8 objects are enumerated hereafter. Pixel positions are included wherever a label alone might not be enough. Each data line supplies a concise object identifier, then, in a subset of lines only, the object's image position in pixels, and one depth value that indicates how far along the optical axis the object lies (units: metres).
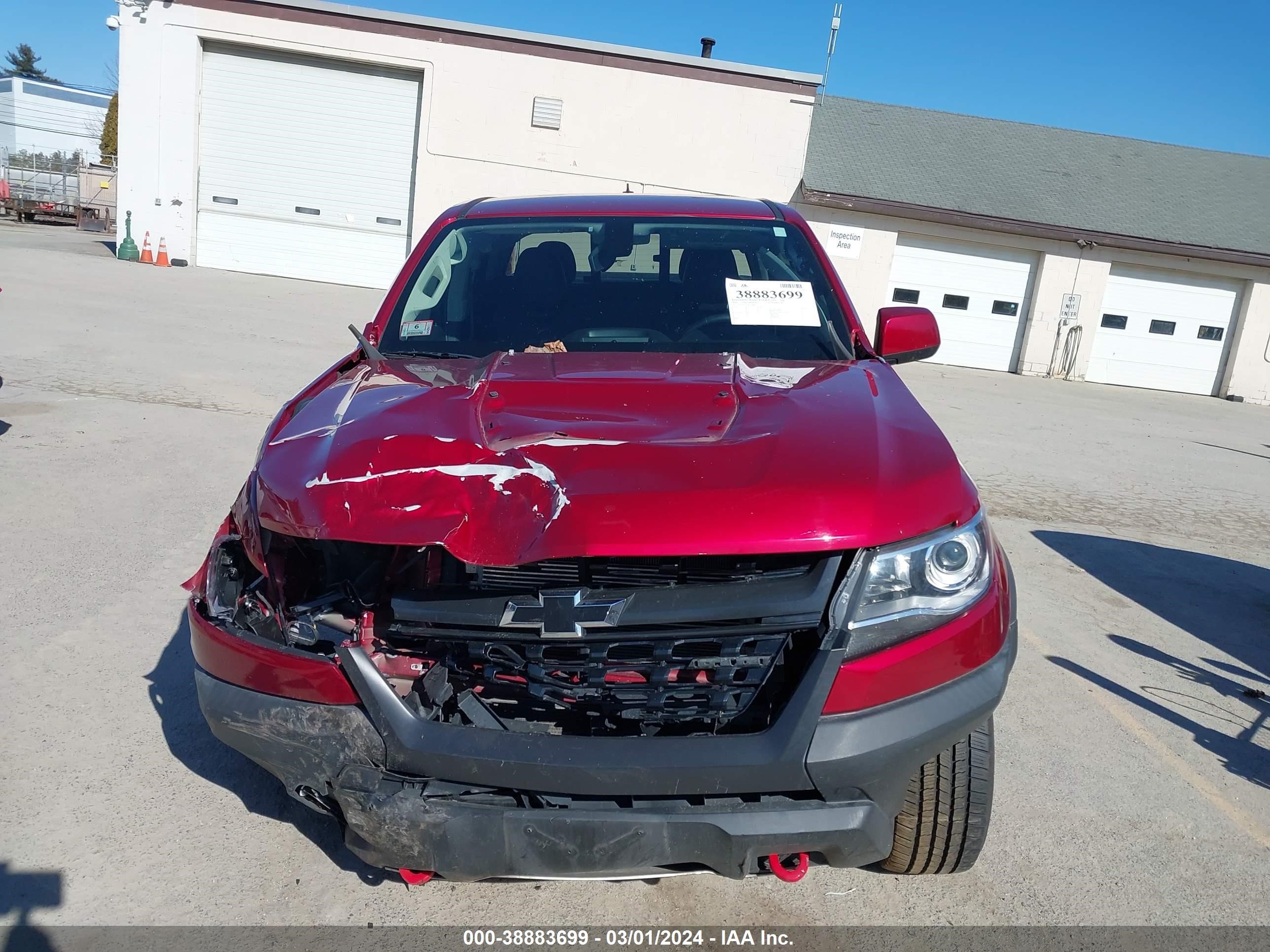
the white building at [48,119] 53.62
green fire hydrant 20.58
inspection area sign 19.47
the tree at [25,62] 89.06
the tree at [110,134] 46.81
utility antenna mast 24.44
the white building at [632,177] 19.33
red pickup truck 2.02
